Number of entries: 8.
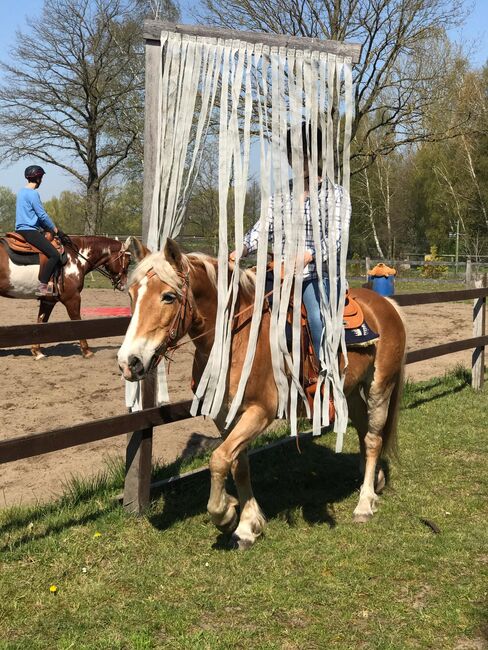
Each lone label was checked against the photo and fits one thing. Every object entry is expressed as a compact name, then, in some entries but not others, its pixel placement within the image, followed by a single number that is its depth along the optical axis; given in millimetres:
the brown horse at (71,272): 9797
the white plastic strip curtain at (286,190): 3662
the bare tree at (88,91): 29984
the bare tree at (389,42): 20875
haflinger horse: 3223
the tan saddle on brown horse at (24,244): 9703
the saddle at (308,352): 3928
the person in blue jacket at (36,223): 8898
